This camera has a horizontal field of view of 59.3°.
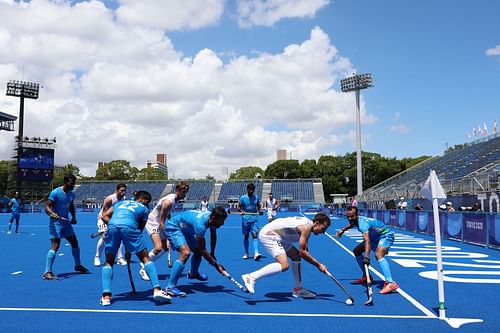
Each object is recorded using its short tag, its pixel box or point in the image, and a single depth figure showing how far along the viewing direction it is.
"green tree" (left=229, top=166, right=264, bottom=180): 118.25
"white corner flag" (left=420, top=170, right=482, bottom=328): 5.54
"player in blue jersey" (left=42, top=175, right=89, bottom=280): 8.43
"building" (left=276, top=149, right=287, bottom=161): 132.12
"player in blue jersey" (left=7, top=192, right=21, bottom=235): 19.89
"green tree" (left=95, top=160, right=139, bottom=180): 106.62
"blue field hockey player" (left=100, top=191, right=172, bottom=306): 6.28
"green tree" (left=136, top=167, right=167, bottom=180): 114.50
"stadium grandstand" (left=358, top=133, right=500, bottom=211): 24.25
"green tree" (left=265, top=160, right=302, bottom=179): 96.19
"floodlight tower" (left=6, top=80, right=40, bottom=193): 63.61
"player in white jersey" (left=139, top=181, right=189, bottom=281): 7.45
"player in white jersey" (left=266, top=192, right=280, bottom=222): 14.88
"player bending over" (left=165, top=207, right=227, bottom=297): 6.70
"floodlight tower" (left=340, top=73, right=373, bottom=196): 57.79
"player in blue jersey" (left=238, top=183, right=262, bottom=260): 11.48
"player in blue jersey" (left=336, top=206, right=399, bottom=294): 7.19
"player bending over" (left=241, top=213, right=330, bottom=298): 6.39
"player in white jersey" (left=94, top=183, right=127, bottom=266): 9.60
